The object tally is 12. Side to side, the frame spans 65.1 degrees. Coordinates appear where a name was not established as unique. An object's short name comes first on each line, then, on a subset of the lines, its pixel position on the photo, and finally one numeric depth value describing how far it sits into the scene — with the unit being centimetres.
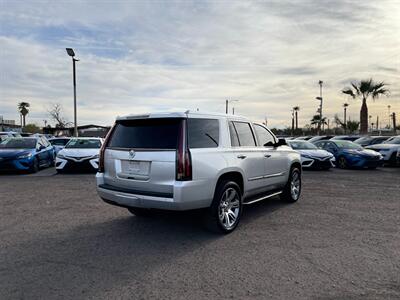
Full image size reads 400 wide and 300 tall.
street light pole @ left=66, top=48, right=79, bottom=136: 1792
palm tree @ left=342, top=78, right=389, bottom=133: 2908
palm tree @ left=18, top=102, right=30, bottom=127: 8031
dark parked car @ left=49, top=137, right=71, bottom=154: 1860
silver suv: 420
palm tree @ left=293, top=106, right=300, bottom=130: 7256
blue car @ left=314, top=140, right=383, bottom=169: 1380
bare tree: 5990
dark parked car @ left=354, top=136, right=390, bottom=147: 1911
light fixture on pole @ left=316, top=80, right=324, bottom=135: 3839
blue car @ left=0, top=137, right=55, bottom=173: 1152
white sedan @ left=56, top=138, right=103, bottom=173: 1154
